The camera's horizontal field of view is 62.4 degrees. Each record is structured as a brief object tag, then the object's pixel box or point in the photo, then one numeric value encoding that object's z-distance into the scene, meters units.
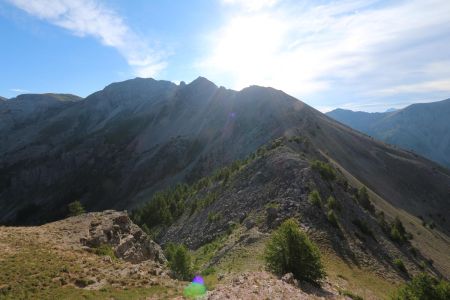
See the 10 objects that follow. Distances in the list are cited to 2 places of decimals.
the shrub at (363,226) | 52.12
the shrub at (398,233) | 55.88
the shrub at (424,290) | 26.17
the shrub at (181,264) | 42.81
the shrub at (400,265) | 46.61
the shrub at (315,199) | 50.94
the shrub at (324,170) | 60.94
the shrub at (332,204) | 51.53
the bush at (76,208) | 77.51
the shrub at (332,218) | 48.75
